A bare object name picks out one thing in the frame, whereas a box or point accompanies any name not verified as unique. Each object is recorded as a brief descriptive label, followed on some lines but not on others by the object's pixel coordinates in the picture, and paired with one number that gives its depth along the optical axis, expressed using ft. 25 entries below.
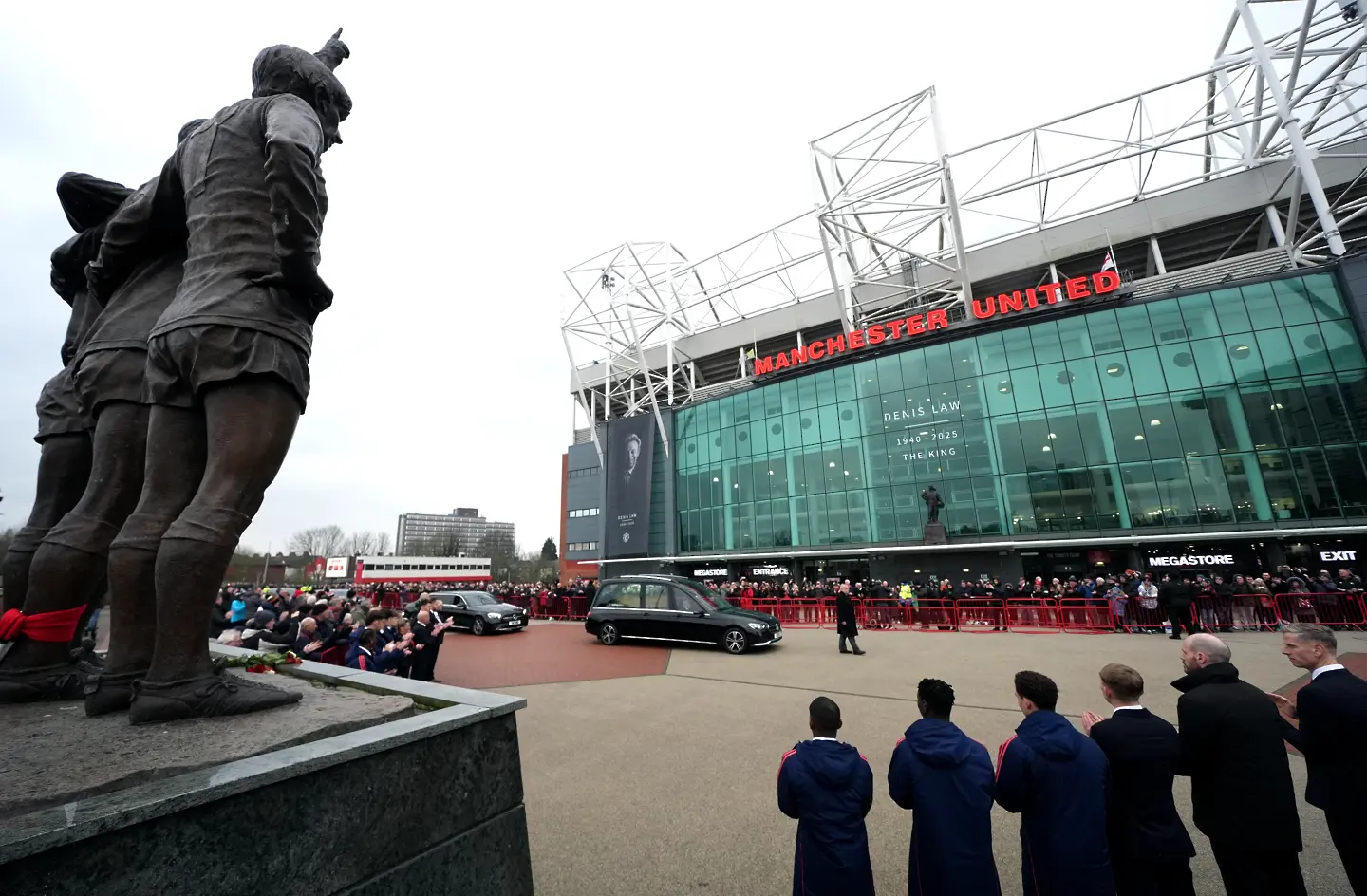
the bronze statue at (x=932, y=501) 88.33
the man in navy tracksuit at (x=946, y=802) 8.64
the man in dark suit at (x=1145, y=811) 8.86
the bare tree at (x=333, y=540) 329.17
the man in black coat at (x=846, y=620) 39.01
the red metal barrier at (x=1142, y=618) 47.06
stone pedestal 3.89
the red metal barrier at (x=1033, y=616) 51.83
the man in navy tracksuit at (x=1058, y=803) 8.73
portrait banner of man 129.08
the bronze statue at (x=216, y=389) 6.71
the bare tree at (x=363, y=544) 333.23
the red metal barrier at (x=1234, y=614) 46.34
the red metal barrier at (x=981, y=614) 54.24
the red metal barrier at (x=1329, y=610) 45.14
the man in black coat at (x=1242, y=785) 8.91
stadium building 75.72
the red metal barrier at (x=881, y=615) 57.26
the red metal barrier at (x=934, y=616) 54.60
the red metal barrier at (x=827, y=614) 61.93
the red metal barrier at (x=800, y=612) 63.72
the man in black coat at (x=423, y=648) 25.09
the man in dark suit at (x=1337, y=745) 9.09
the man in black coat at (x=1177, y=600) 41.47
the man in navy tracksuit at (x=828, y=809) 8.84
